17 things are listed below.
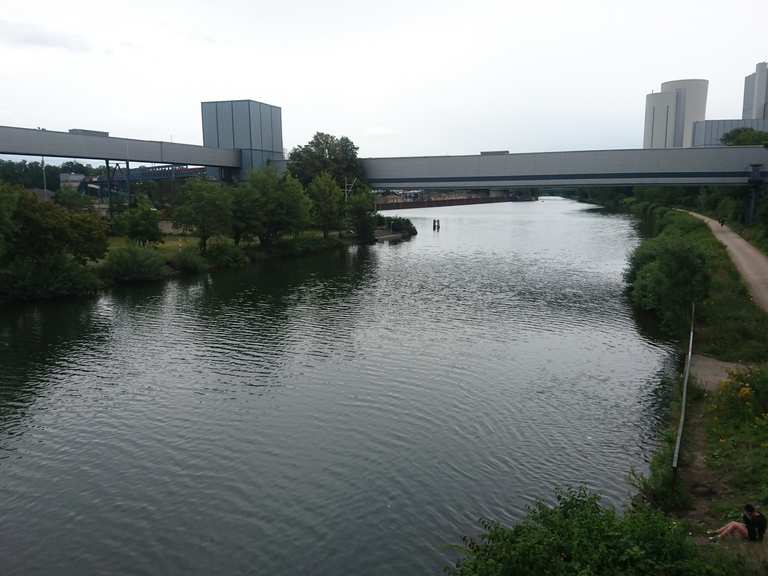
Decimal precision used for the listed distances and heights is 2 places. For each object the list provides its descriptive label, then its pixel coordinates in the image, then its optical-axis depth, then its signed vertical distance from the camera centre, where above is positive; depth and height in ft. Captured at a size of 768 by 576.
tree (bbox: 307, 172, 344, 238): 221.46 -6.09
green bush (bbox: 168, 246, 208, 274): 155.94 -19.38
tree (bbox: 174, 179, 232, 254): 166.81 -6.95
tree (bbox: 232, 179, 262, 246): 181.68 -7.52
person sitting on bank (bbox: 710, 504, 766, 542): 35.86 -19.82
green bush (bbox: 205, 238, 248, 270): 165.07 -18.90
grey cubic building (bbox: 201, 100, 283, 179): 234.79 +21.81
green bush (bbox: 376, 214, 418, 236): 271.08 -17.05
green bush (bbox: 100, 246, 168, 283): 140.15 -18.33
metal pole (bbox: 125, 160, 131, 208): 197.06 +2.15
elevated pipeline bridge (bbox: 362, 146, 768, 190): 176.76 +5.74
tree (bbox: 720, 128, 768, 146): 287.40 +25.09
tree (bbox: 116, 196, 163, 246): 155.72 -9.82
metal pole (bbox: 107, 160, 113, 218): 194.51 -1.36
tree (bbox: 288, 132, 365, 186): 255.09 +10.39
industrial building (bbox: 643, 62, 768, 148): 618.85 +66.27
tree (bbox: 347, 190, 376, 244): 231.50 -11.29
